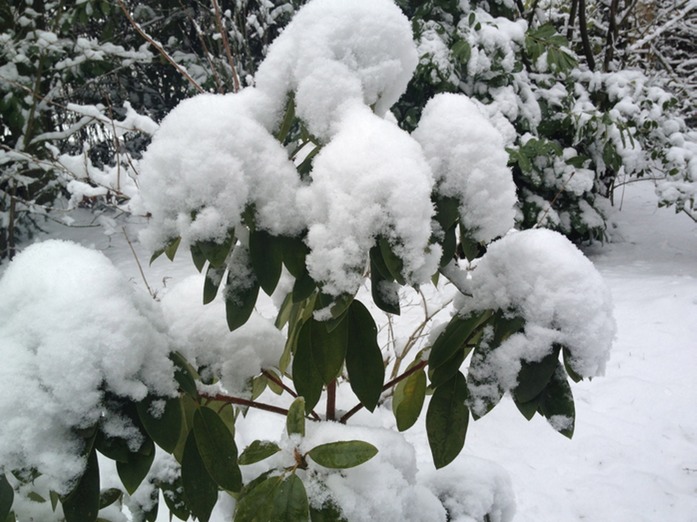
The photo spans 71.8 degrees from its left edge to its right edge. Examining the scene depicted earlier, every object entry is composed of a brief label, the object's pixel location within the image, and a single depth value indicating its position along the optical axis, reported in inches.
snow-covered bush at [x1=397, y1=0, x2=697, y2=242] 115.6
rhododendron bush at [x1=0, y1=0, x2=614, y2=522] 17.5
